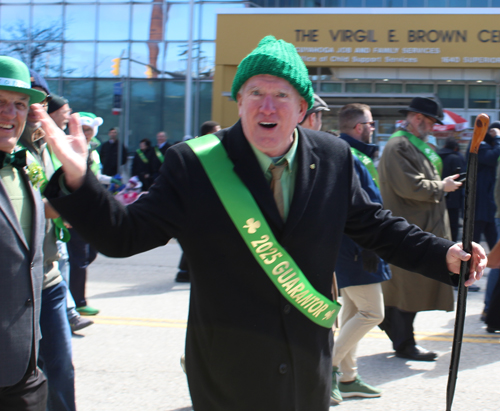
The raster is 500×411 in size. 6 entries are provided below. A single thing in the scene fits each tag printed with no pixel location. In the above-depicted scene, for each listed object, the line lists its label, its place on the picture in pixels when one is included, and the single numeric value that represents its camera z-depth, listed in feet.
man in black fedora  15.89
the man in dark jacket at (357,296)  13.05
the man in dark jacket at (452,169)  25.72
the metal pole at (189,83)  59.00
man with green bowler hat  7.46
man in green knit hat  6.49
